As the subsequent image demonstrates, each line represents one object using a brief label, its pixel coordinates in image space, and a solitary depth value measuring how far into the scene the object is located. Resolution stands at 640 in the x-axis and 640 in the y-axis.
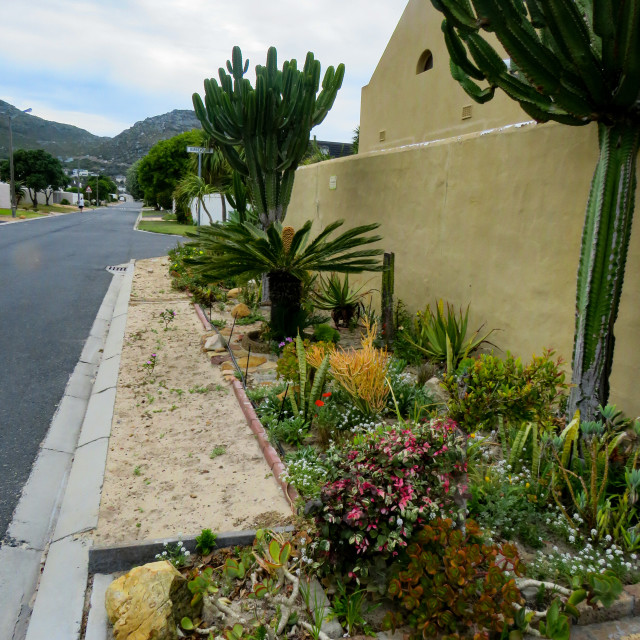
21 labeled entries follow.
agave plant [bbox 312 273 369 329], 7.79
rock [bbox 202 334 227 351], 6.64
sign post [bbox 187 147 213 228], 16.38
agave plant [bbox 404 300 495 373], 5.51
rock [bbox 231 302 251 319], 8.14
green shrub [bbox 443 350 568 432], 4.04
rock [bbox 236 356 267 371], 6.09
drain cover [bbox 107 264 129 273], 13.03
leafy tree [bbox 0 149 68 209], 50.06
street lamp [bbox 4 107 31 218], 33.72
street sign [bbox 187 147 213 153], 16.37
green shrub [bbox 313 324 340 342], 6.43
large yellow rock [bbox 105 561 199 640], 2.39
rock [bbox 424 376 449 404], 4.85
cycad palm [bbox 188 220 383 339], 6.04
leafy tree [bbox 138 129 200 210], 41.66
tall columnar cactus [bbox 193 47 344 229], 7.49
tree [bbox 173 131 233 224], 21.91
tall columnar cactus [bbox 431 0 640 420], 3.20
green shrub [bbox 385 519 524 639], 2.29
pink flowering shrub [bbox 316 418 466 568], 2.57
